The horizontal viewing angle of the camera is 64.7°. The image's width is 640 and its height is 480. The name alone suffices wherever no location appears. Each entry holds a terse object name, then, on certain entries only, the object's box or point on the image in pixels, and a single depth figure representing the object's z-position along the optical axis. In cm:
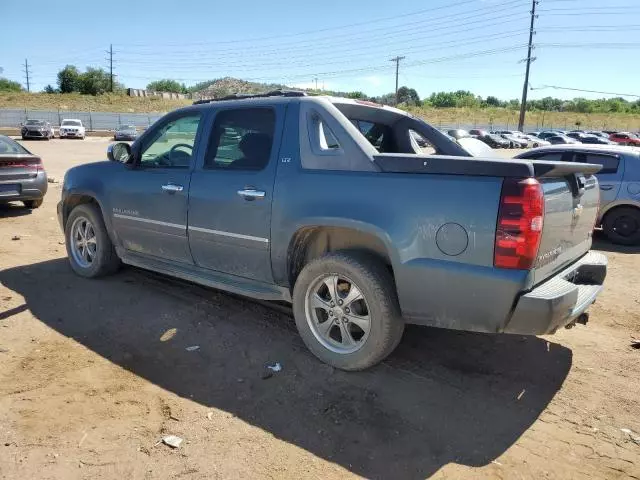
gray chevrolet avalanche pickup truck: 293
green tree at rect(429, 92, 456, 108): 11540
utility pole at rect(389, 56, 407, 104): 7288
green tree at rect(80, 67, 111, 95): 8831
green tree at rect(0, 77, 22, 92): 9014
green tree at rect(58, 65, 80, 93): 8762
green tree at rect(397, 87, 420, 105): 11412
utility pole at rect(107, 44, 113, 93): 9006
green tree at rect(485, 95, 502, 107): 12479
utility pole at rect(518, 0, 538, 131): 5659
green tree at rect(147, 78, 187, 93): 11844
